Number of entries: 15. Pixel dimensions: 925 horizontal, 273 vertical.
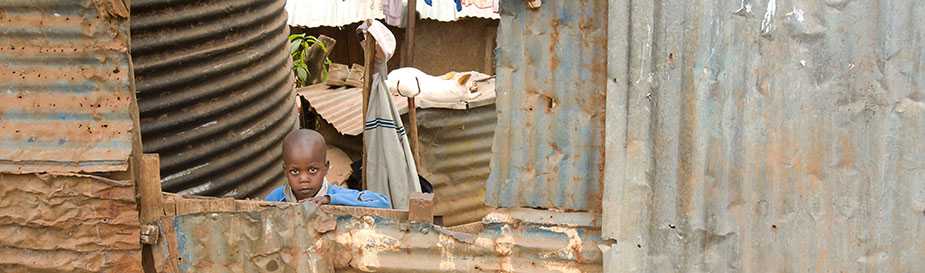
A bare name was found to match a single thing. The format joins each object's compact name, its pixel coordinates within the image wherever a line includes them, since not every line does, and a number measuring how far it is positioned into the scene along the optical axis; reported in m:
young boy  4.88
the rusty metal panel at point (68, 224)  4.16
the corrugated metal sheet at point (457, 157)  8.26
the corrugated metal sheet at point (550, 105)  3.63
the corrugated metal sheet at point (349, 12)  12.36
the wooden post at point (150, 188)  4.21
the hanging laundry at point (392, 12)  12.30
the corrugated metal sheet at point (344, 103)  8.24
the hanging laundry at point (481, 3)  12.39
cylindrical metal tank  5.39
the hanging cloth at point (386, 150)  6.24
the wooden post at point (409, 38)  11.90
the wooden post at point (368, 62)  5.79
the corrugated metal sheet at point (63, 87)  4.15
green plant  10.48
